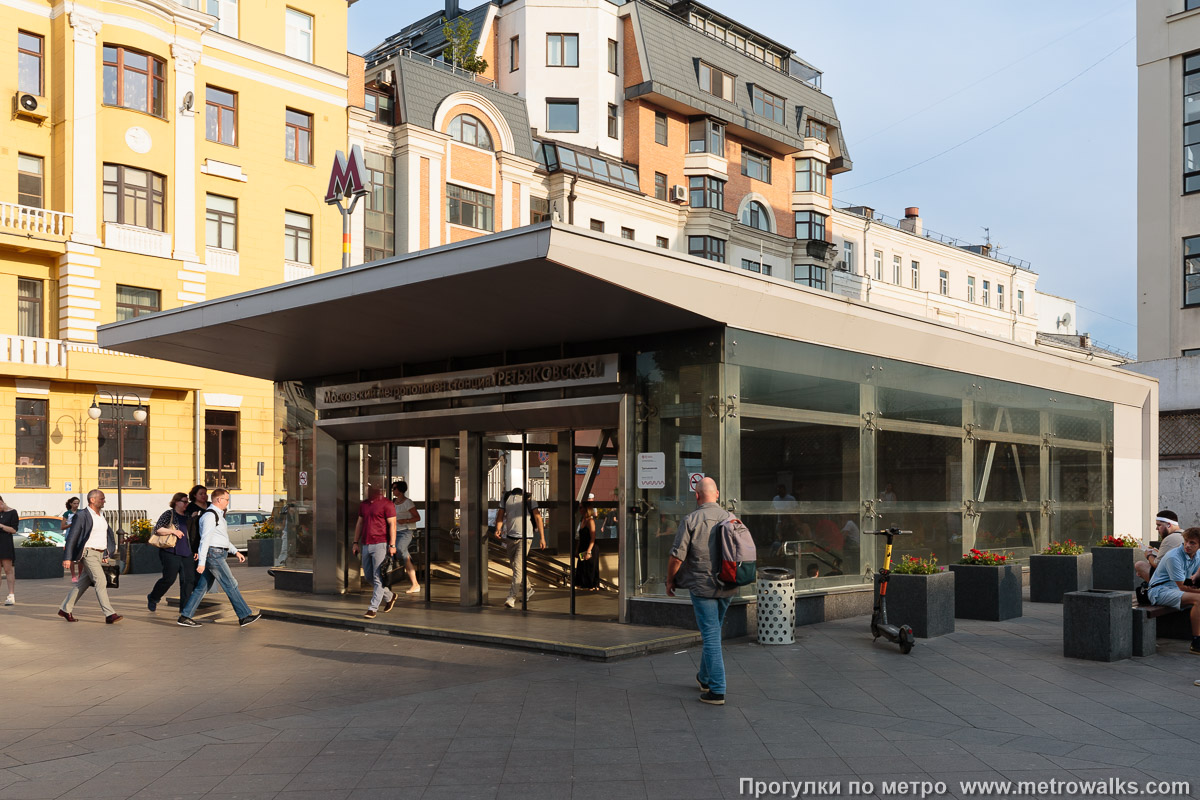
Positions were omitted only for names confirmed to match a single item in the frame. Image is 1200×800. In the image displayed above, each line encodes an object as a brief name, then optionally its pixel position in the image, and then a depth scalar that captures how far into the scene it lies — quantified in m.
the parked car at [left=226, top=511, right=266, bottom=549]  30.89
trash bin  11.52
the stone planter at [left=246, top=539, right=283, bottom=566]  26.55
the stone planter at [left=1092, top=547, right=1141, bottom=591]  15.76
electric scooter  10.80
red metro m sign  16.69
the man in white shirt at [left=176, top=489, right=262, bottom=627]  13.41
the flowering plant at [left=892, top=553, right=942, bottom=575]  11.98
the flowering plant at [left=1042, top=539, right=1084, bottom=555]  16.03
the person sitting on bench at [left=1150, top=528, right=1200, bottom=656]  11.28
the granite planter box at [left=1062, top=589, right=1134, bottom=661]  10.40
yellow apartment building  31.03
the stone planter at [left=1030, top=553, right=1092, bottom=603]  15.70
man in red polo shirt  13.93
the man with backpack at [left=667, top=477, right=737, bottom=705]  8.52
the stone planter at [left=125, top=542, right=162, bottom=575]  23.92
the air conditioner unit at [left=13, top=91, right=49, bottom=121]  30.92
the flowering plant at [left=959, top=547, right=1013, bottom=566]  13.77
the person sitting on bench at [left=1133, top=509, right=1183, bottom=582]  13.17
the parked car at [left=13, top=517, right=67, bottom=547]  26.06
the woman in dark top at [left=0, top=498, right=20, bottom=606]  16.72
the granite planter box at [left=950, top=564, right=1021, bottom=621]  13.51
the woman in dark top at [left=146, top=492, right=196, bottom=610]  14.51
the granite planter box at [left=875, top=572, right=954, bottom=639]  11.77
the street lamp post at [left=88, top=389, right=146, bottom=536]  26.69
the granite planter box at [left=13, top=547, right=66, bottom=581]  22.64
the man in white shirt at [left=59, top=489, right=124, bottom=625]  14.30
